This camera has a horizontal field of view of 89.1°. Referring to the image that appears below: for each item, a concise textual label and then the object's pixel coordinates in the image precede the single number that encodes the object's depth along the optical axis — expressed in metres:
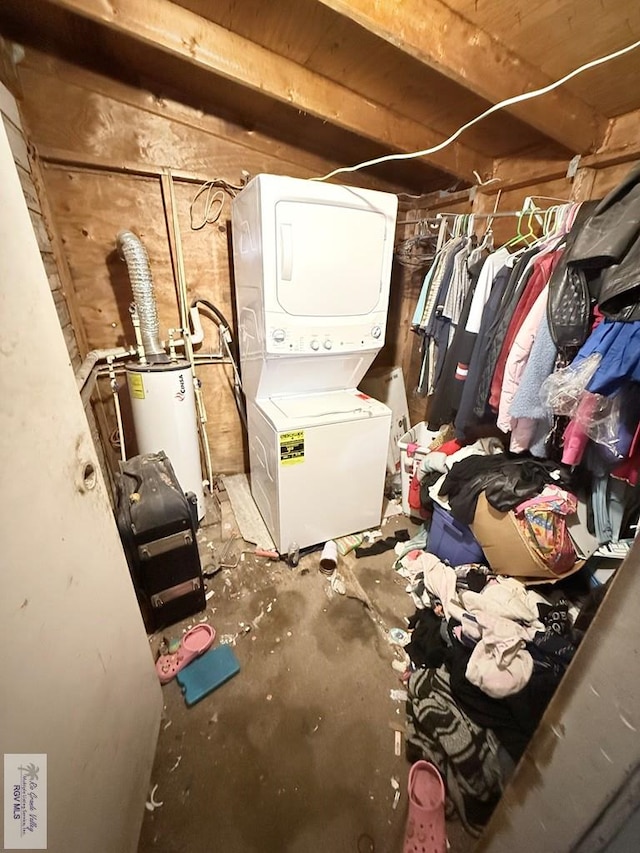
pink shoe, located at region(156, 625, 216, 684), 1.28
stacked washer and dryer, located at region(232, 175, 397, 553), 1.43
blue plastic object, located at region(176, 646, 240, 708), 1.23
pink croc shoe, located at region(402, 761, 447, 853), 0.90
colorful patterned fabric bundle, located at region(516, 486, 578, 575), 1.29
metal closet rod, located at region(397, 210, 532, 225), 1.57
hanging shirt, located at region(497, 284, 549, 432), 1.29
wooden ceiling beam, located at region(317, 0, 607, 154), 1.06
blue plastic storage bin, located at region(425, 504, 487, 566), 1.56
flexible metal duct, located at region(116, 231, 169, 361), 1.62
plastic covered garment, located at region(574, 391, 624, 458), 1.09
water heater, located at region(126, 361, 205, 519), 1.68
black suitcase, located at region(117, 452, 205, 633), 1.30
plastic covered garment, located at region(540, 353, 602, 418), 1.08
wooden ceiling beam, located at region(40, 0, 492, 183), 1.13
